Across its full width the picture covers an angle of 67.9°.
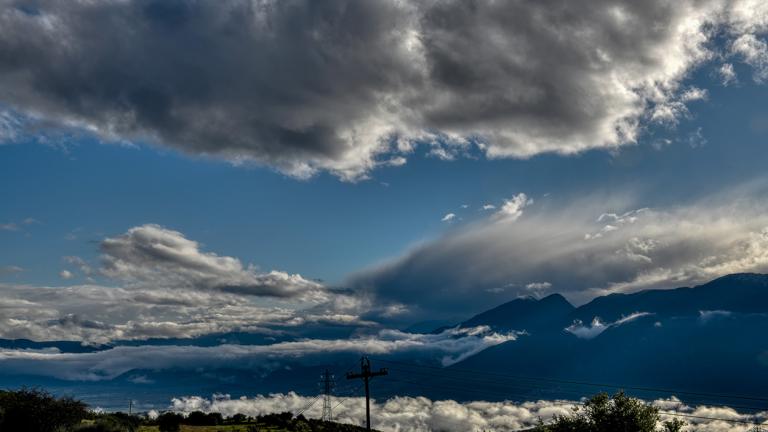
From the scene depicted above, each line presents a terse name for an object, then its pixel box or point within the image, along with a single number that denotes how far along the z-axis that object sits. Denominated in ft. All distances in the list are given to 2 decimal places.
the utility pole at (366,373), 286.91
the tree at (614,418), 245.24
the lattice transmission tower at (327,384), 372.74
